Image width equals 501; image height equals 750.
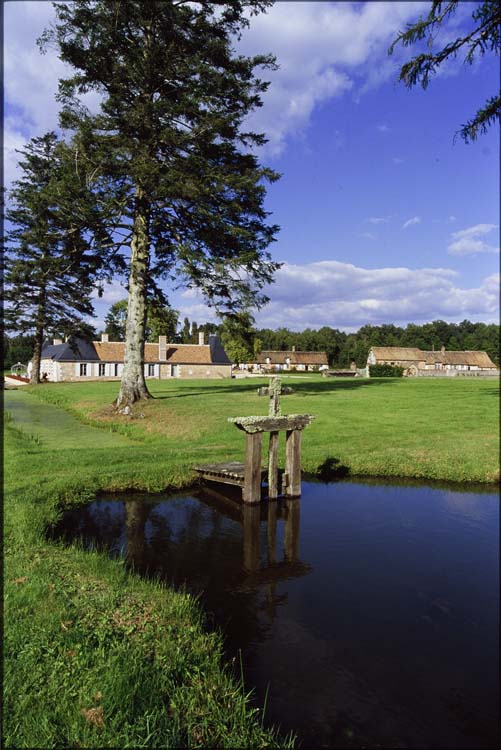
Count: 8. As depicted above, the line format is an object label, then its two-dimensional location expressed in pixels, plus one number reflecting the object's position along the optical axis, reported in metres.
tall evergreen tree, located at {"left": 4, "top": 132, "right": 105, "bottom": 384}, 19.08
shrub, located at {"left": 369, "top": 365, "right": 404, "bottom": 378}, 66.94
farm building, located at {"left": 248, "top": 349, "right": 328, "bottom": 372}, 107.06
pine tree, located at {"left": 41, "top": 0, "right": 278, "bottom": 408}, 19.03
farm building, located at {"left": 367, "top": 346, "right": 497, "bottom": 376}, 98.75
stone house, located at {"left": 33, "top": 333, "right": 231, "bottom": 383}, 63.94
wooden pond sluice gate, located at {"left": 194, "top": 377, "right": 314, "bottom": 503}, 10.74
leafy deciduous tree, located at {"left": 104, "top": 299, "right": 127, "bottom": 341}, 81.81
